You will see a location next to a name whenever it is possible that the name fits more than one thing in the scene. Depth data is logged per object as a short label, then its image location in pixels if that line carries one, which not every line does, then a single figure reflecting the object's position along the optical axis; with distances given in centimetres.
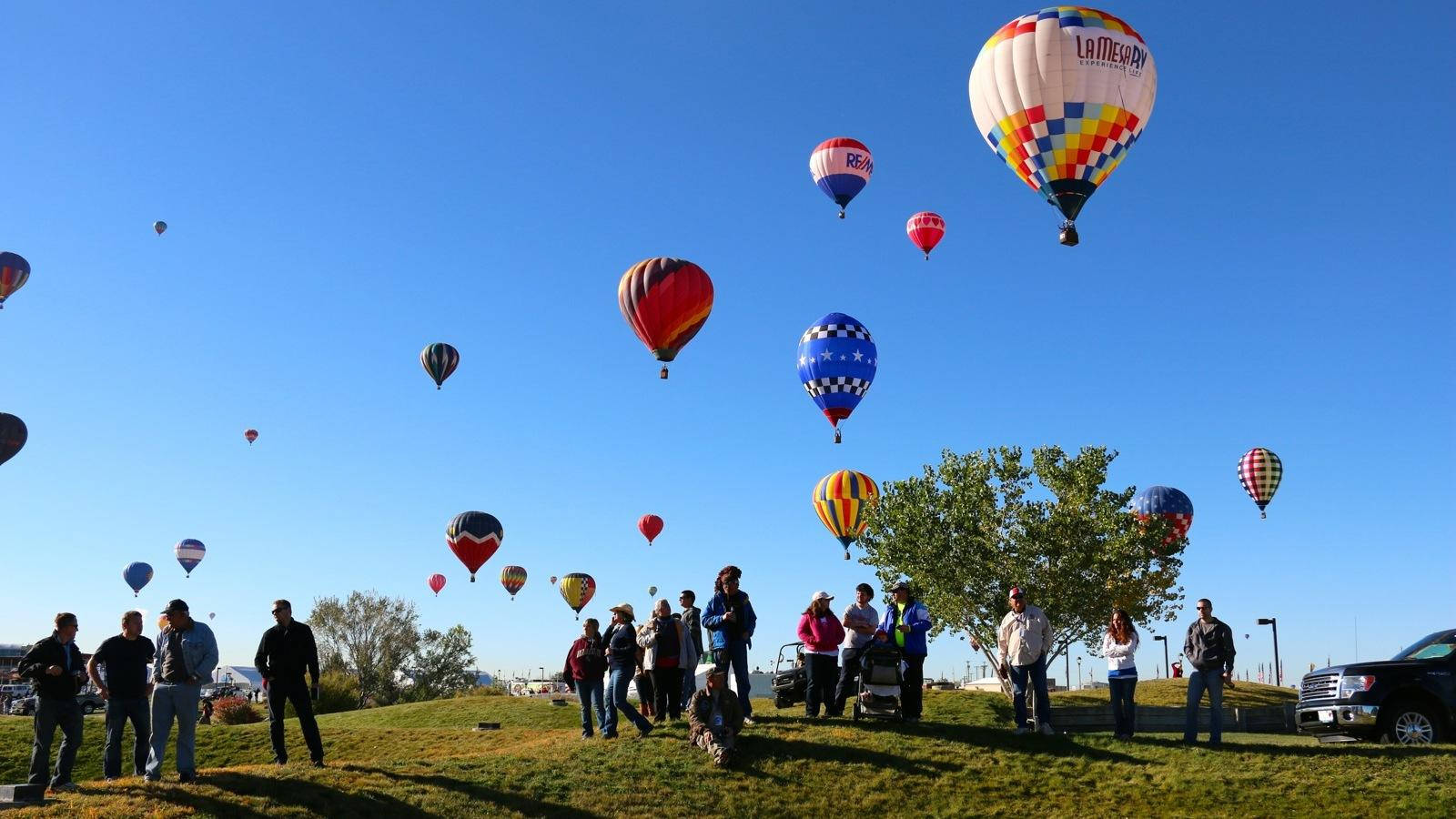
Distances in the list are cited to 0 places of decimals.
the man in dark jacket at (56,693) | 1421
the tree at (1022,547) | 4119
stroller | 1834
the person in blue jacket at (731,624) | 1811
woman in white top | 1766
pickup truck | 1661
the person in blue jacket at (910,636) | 1855
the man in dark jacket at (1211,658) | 1711
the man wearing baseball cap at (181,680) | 1422
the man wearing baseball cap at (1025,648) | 1784
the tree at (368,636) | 7269
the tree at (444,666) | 7652
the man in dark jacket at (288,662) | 1523
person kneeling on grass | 1614
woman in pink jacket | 1855
